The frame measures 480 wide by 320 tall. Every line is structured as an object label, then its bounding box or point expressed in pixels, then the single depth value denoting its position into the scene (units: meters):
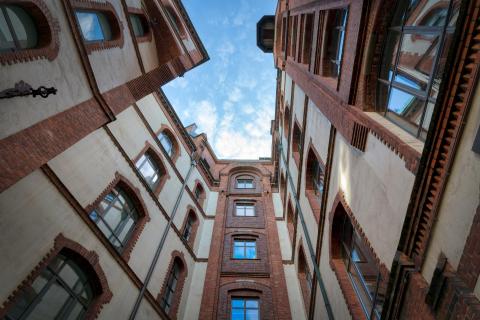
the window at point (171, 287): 9.00
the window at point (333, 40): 7.62
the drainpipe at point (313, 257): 6.83
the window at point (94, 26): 6.49
